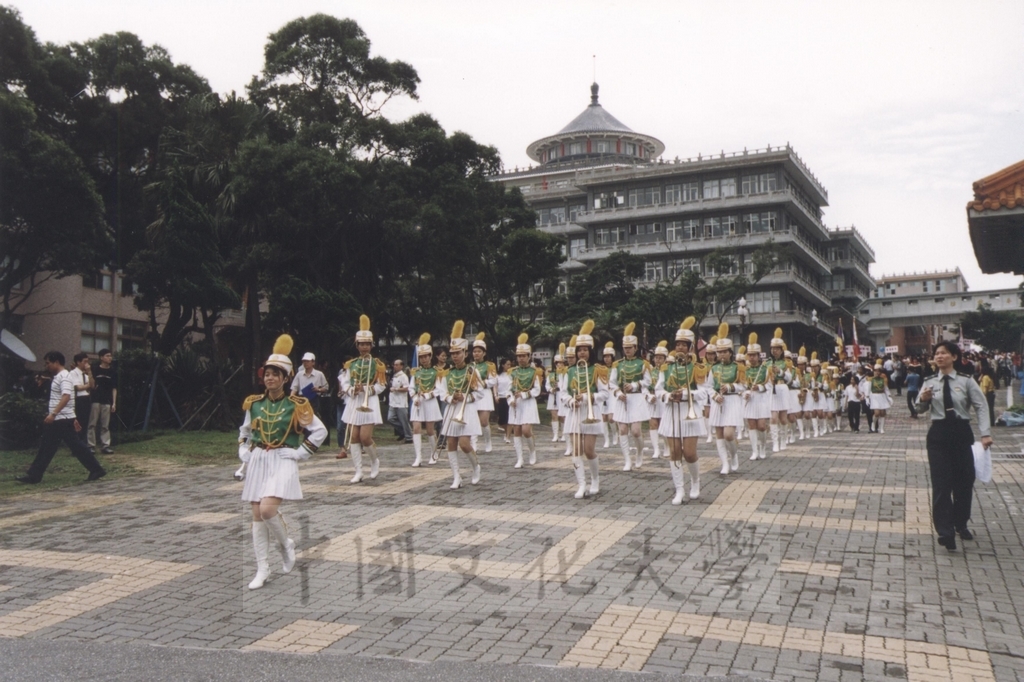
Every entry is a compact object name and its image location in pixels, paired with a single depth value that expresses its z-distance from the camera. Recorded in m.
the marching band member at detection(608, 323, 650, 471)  14.23
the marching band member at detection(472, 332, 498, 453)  15.16
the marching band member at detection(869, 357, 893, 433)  25.33
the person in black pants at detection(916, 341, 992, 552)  8.90
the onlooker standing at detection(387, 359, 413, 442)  19.34
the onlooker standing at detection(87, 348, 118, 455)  18.14
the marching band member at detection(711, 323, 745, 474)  14.98
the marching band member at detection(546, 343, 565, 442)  21.19
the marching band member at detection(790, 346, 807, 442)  21.27
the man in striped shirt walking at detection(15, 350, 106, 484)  13.80
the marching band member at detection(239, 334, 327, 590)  7.75
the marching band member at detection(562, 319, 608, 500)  12.11
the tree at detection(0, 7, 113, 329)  22.20
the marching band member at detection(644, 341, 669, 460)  14.03
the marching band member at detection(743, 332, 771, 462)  17.27
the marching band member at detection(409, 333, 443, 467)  15.68
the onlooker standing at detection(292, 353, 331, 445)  14.85
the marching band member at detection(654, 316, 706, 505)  11.66
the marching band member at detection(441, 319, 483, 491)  13.15
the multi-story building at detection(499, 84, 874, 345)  70.19
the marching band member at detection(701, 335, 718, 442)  15.42
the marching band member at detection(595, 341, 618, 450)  17.52
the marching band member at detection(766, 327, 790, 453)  19.36
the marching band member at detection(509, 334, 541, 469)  16.34
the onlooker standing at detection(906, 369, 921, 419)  29.30
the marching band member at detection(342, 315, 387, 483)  14.06
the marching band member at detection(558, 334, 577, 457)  14.23
